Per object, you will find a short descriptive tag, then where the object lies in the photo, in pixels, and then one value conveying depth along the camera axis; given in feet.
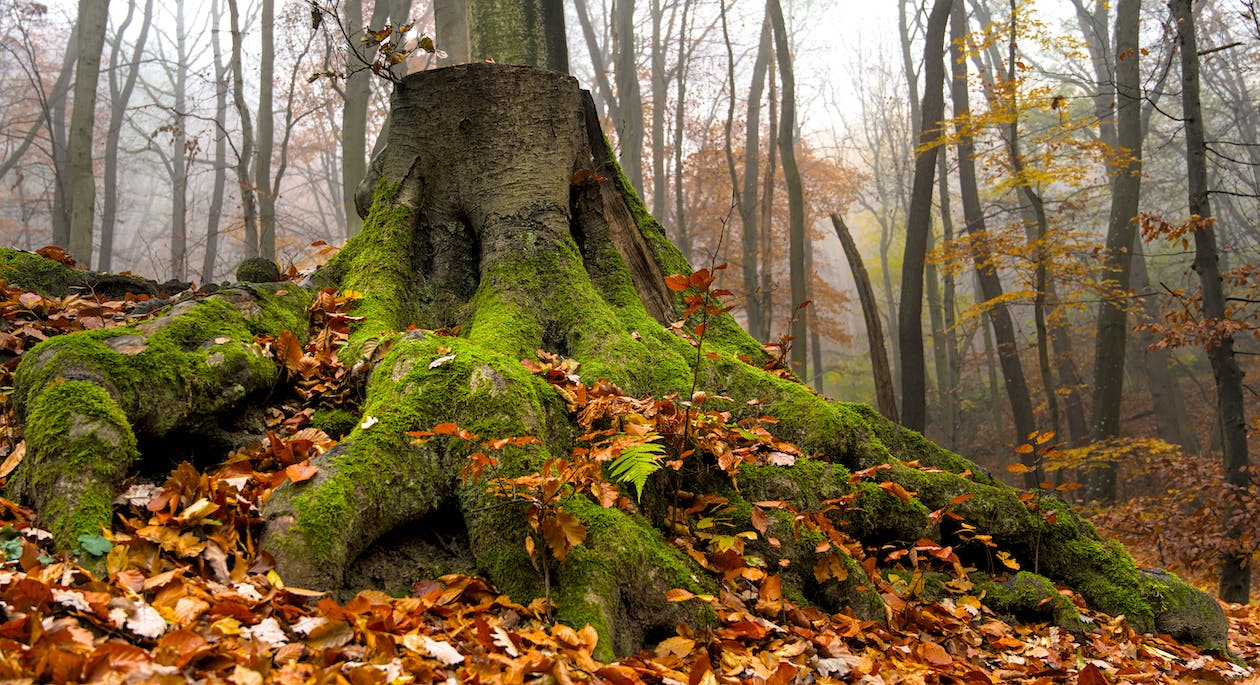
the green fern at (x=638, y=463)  8.68
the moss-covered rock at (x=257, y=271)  15.65
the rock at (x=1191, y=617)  13.80
